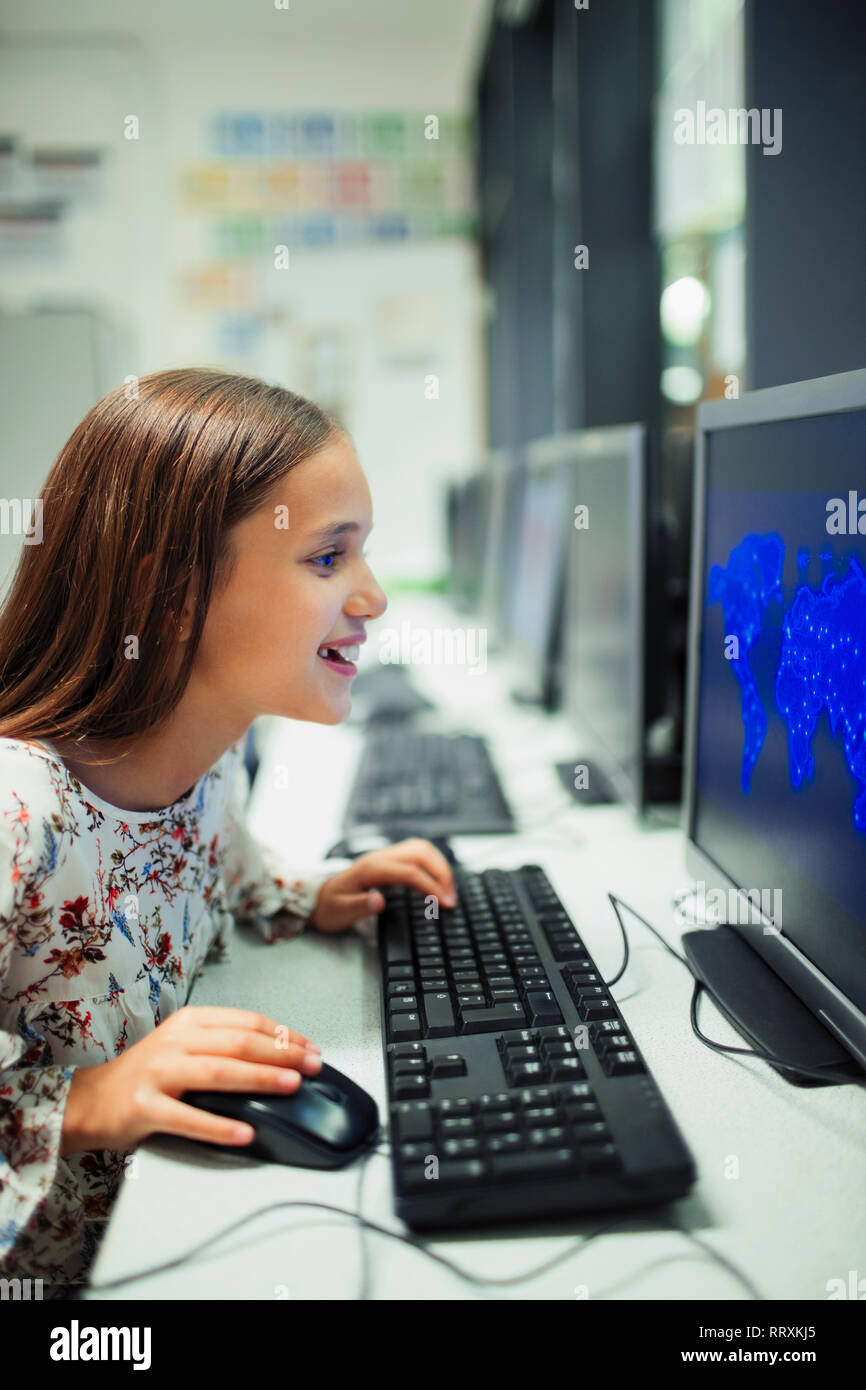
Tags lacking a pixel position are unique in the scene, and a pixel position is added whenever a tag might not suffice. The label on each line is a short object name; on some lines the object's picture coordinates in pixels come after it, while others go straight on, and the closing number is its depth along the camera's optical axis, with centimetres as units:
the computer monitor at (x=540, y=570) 160
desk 51
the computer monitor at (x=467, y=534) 274
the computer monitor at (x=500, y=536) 210
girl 70
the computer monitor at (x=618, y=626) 112
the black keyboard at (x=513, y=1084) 54
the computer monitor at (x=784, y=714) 63
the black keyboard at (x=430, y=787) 123
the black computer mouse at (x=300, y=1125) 59
